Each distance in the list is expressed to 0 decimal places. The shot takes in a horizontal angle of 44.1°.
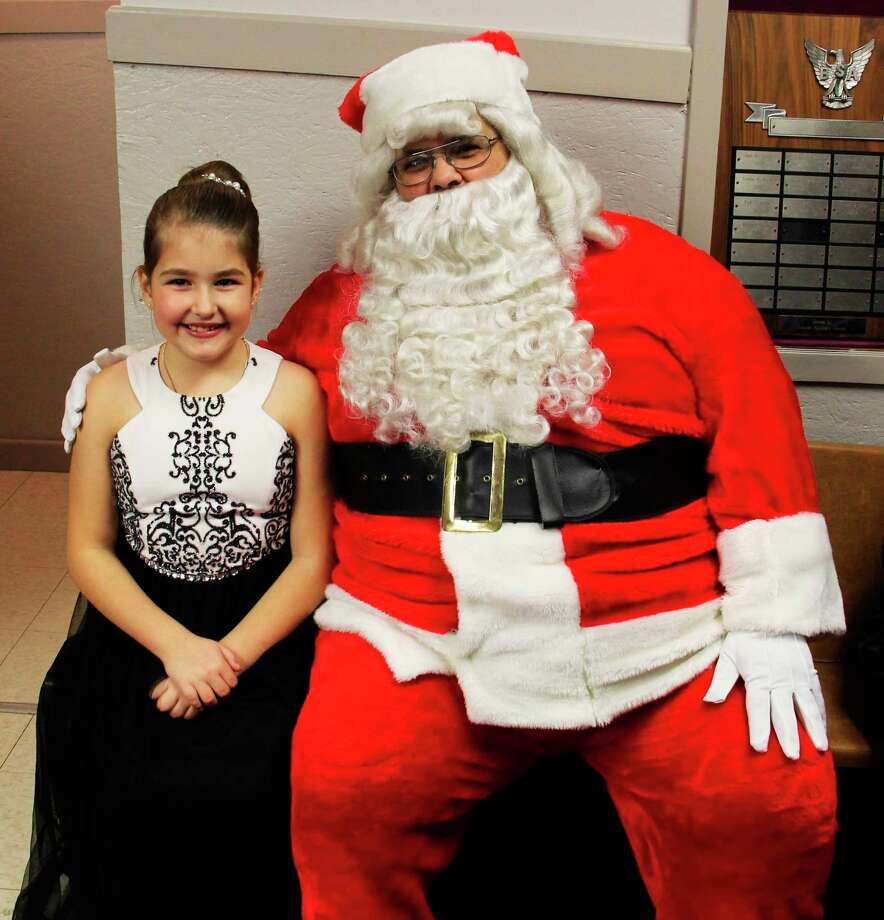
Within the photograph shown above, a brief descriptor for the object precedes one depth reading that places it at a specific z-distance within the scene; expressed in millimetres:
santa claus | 1506
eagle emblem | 2074
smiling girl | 1540
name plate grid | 2133
